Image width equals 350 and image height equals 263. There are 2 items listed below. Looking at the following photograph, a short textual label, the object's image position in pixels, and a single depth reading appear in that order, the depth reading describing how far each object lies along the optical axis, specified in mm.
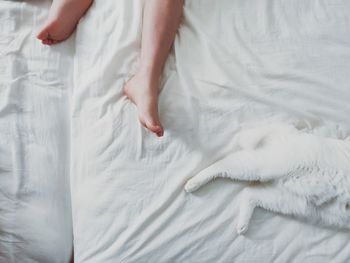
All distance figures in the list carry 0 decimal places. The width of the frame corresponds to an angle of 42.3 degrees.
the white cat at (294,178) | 865
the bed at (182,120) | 869
